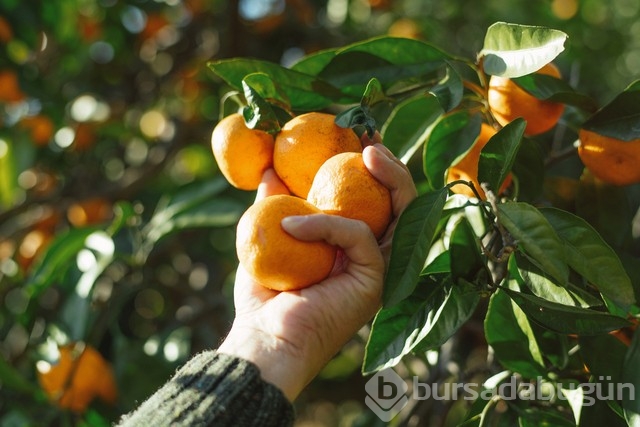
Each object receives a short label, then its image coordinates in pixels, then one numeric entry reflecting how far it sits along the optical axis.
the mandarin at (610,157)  0.97
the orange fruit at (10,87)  2.16
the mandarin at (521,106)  0.98
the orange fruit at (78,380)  1.50
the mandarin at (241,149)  0.96
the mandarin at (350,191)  0.83
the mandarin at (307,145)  0.91
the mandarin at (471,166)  1.02
